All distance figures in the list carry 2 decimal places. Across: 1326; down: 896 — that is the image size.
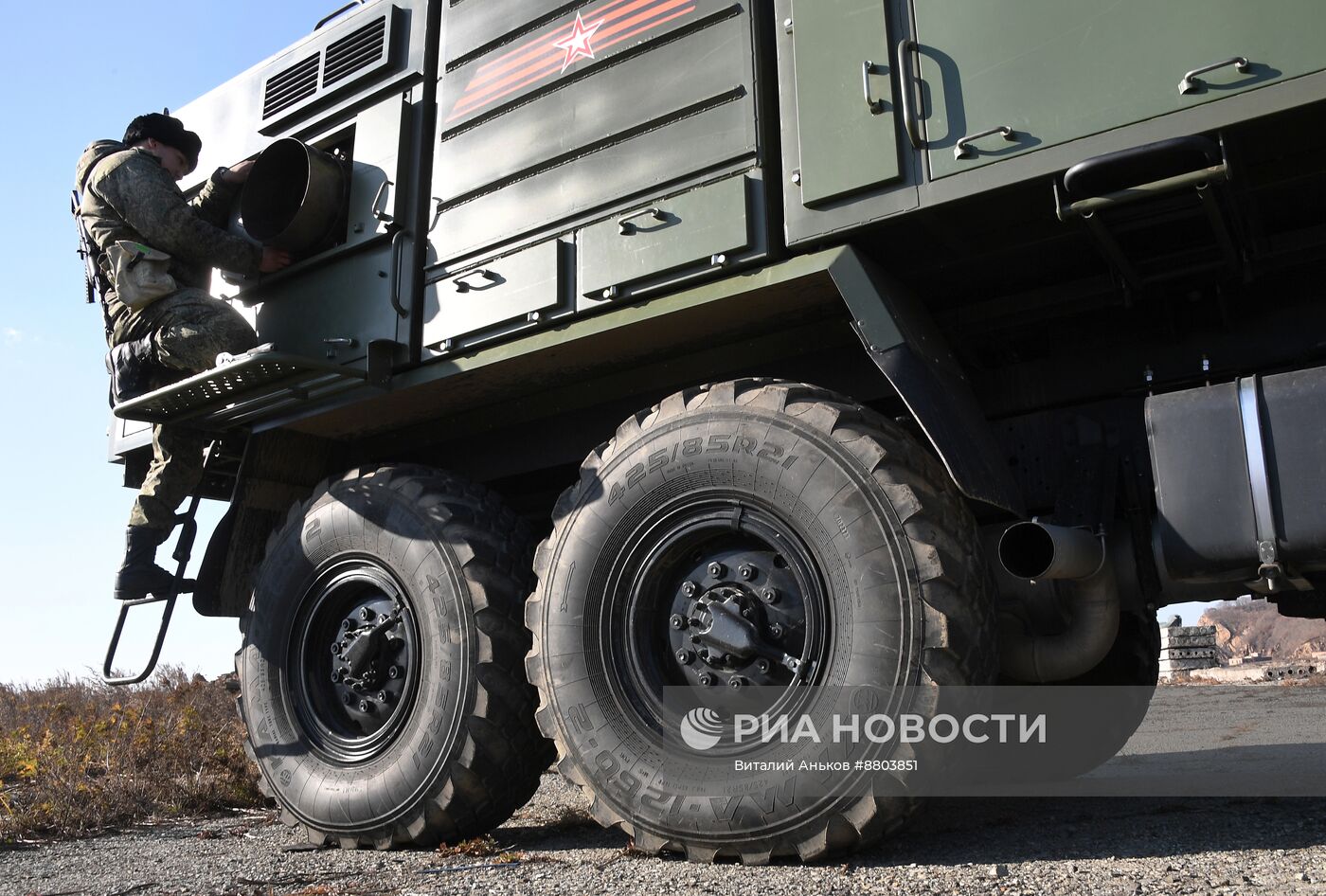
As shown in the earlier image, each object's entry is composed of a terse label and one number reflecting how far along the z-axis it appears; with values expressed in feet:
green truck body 9.69
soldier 15.69
